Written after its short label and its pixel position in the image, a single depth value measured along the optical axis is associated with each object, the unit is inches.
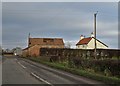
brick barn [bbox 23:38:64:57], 2914.0
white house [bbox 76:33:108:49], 2696.9
